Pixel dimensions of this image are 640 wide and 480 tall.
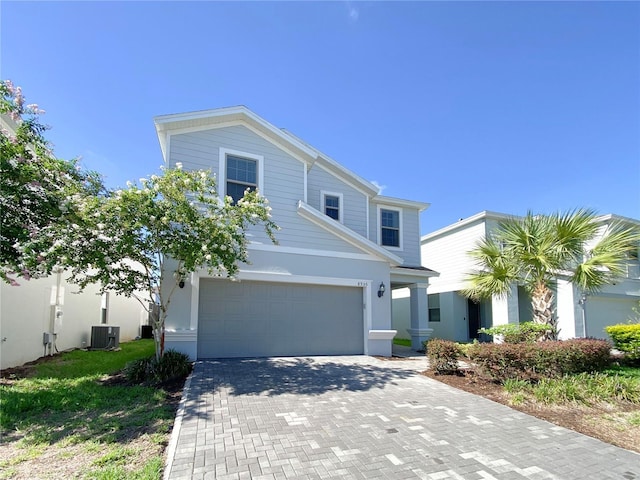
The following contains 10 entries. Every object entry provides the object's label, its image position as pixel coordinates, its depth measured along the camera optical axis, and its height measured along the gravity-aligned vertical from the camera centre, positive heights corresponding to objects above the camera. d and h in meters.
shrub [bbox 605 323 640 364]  11.45 -1.77
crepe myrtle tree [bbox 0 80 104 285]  6.36 +1.95
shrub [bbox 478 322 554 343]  8.95 -1.16
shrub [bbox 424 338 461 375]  8.76 -1.74
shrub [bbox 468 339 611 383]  7.77 -1.62
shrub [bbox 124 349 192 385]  7.52 -1.84
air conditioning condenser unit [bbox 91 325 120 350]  12.84 -1.89
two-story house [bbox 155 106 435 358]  10.11 +0.40
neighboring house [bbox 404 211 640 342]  15.78 -0.68
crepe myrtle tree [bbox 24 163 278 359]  6.77 +1.11
